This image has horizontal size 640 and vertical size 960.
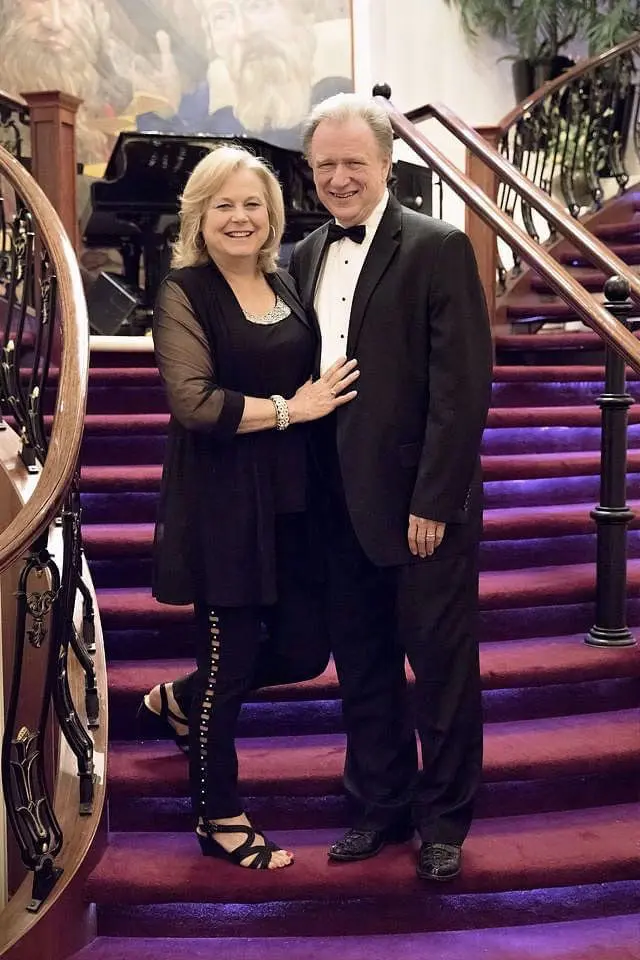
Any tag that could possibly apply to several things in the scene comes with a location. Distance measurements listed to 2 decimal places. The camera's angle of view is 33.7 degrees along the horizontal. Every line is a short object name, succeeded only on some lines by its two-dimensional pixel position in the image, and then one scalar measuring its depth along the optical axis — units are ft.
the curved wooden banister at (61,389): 6.77
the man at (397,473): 6.96
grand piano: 21.06
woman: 7.01
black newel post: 10.13
